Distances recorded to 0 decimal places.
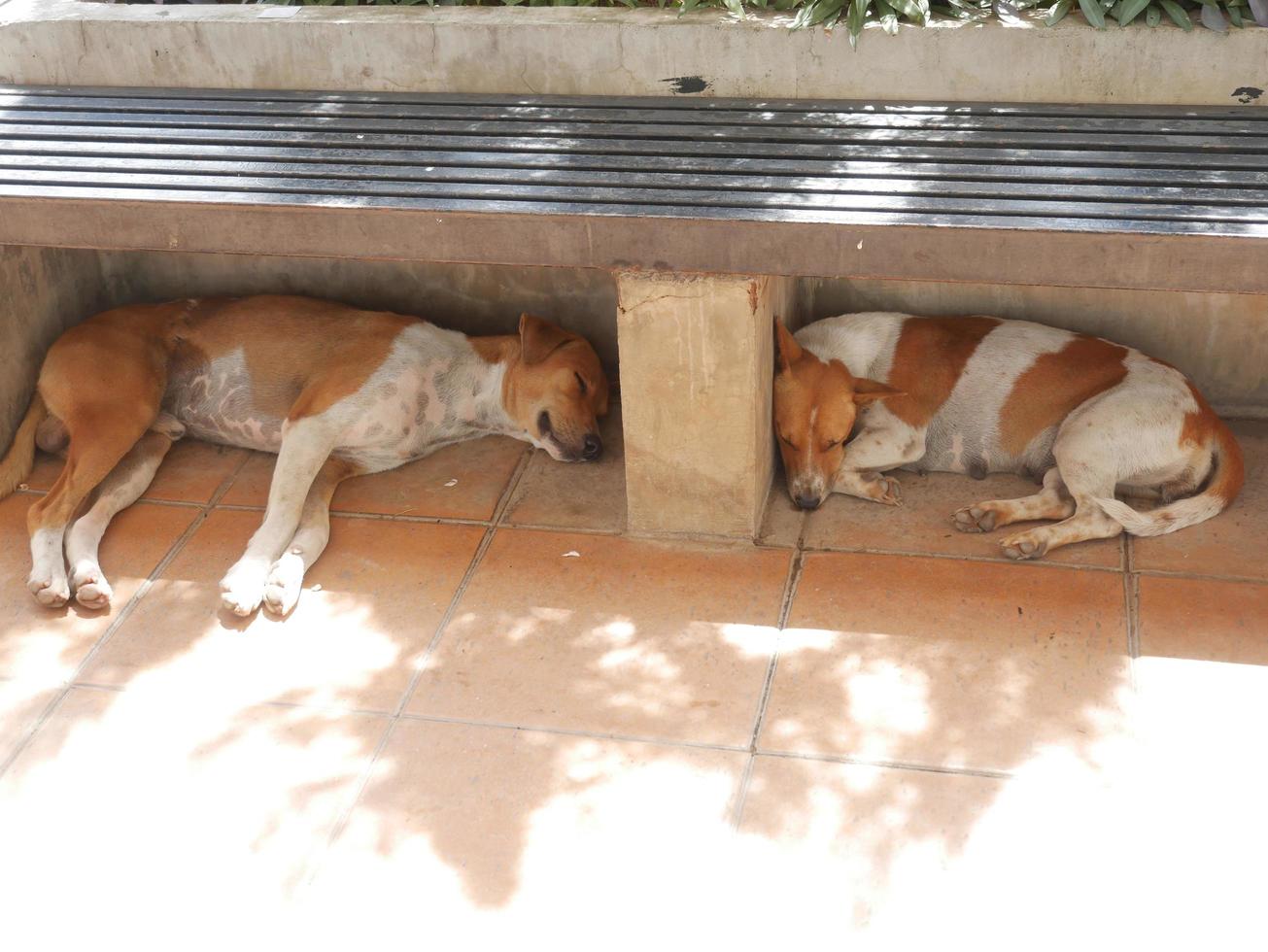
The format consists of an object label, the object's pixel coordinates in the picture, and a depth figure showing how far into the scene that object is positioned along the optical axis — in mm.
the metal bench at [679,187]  3234
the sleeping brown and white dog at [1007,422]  3977
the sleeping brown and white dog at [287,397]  4250
